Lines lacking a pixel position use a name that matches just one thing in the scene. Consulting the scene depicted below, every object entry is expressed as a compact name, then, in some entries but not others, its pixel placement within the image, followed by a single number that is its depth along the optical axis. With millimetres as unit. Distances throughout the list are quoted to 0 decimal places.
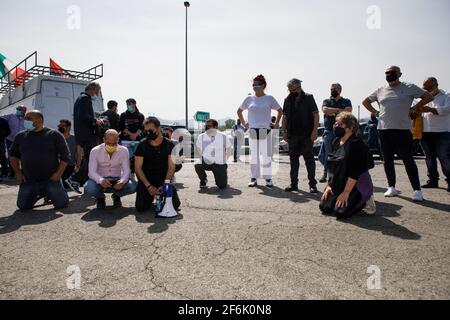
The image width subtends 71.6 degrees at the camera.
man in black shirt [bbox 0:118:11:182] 8172
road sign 22859
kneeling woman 3848
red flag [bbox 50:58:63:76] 12023
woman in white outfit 6332
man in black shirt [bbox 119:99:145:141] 7055
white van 9449
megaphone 4191
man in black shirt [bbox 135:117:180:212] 4555
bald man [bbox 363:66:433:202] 4910
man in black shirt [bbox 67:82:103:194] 5945
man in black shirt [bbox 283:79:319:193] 5746
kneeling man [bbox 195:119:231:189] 6434
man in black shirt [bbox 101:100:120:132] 7098
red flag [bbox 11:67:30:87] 11603
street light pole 24584
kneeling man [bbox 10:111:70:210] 4754
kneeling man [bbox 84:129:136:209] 4637
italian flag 15050
